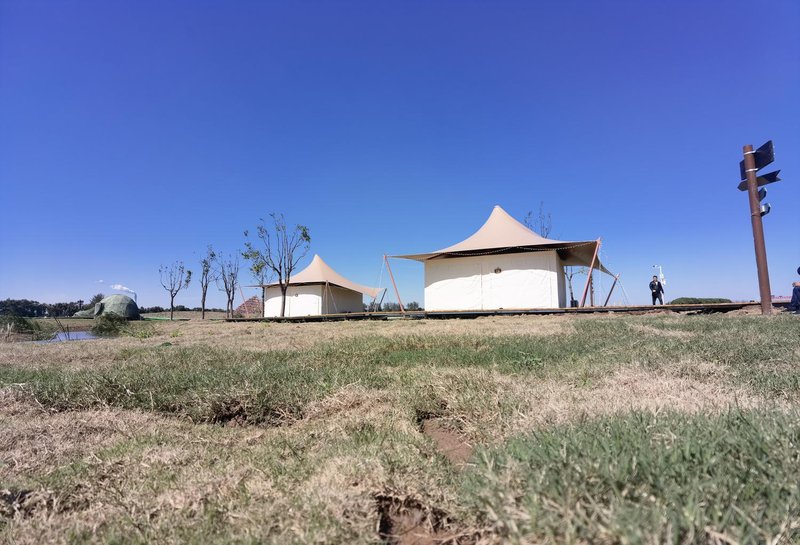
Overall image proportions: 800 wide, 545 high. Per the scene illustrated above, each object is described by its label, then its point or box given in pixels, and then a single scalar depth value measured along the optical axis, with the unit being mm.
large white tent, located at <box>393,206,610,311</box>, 16922
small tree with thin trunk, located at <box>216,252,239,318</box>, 37859
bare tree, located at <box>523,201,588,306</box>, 22097
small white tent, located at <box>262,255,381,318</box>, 28609
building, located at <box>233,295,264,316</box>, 39988
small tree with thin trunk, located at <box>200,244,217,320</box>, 37853
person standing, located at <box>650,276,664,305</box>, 16531
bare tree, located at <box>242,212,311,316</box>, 30022
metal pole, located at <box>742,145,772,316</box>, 9820
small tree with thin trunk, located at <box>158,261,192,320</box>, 37250
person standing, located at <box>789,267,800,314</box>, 10645
